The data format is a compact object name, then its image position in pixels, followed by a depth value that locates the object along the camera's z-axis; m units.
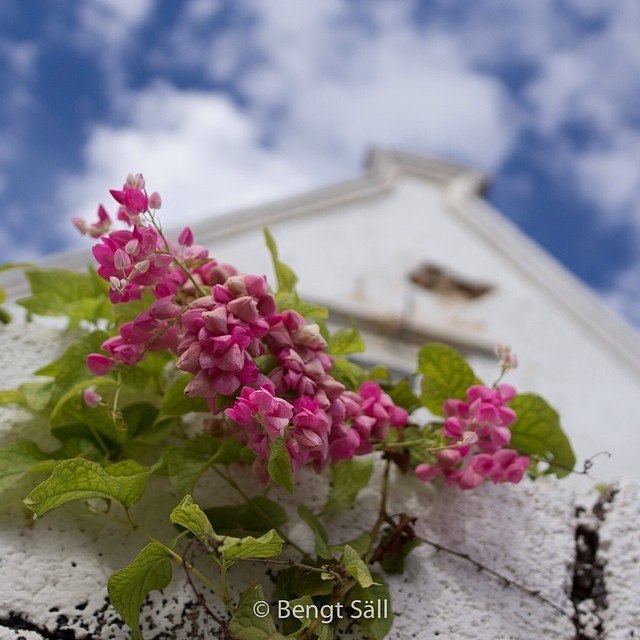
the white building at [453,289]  3.09
